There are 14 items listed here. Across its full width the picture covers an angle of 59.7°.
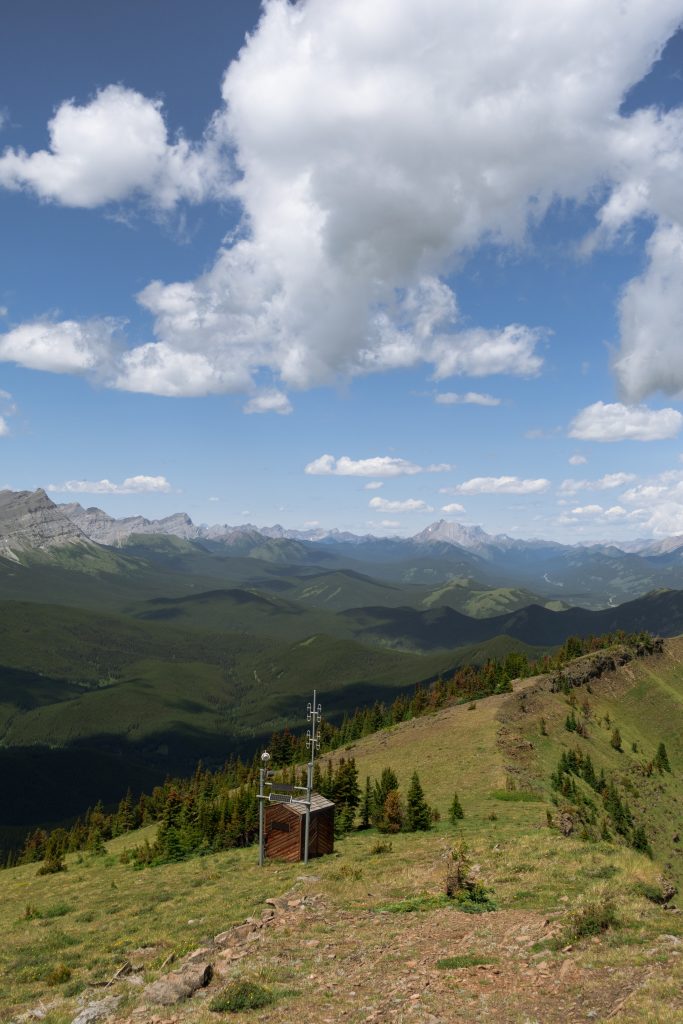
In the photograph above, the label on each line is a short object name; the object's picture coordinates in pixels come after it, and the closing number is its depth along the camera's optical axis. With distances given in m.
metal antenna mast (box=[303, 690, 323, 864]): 43.41
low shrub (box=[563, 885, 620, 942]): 20.39
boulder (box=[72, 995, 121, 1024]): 19.83
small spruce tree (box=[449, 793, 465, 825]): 54.75
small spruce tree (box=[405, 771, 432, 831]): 52.88
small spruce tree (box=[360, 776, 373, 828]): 61.50
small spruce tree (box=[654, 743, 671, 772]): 99.00
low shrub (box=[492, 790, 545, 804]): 63.59
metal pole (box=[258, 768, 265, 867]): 43.97
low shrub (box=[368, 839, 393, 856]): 44.13
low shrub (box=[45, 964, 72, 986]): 25.20
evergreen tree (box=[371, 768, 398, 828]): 60.34
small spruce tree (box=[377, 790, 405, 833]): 53.62
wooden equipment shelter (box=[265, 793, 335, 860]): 44.62
